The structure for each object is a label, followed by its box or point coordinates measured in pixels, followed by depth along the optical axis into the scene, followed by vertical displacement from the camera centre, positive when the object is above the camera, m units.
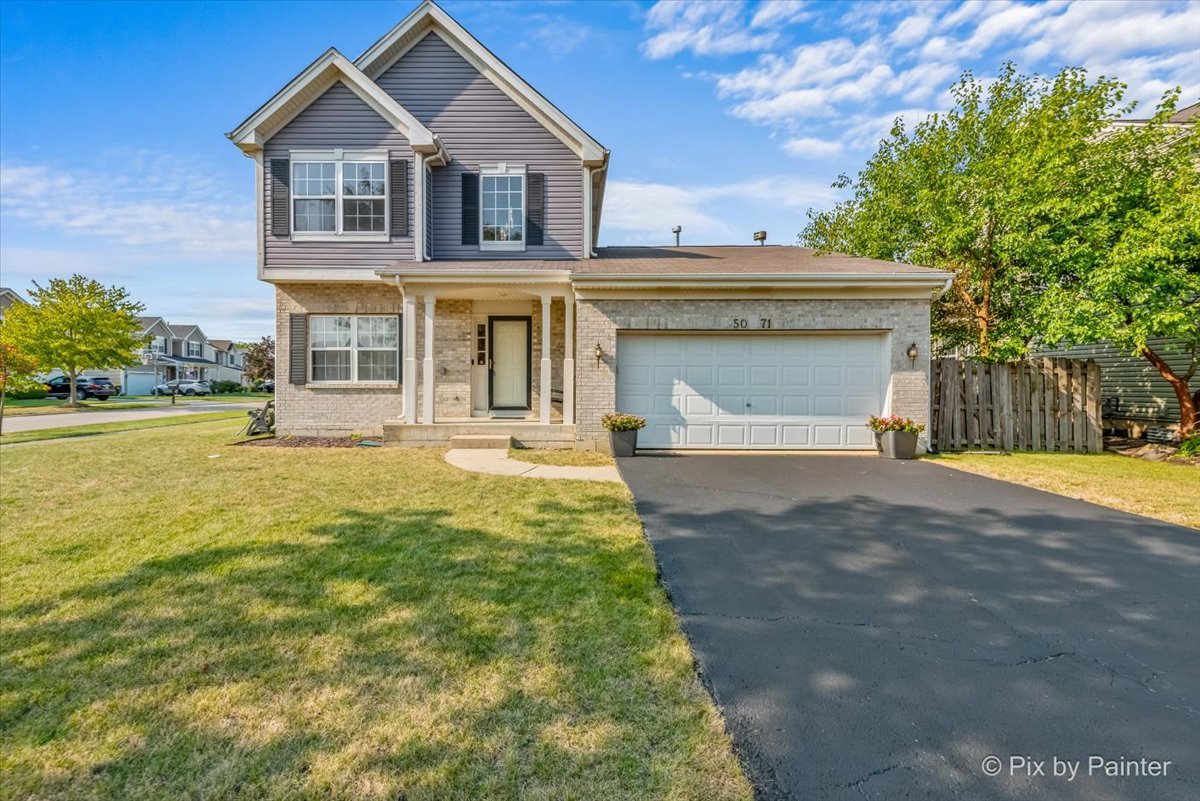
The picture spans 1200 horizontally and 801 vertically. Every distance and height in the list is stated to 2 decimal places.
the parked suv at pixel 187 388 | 46.31 +0.23
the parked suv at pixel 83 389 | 30.97 +0.06
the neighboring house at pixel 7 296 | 37.08 +6.60
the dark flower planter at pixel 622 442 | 9.47 -0.86
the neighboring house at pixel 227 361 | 67.56 +4.40
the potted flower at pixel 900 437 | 9.39 -0.72
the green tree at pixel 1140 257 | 9.02 +2.49
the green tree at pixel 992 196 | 10.39 +4.55
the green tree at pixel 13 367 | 13.30 +0.60
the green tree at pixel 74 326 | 23.52 +2.96
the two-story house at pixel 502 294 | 9.97 +2.04
